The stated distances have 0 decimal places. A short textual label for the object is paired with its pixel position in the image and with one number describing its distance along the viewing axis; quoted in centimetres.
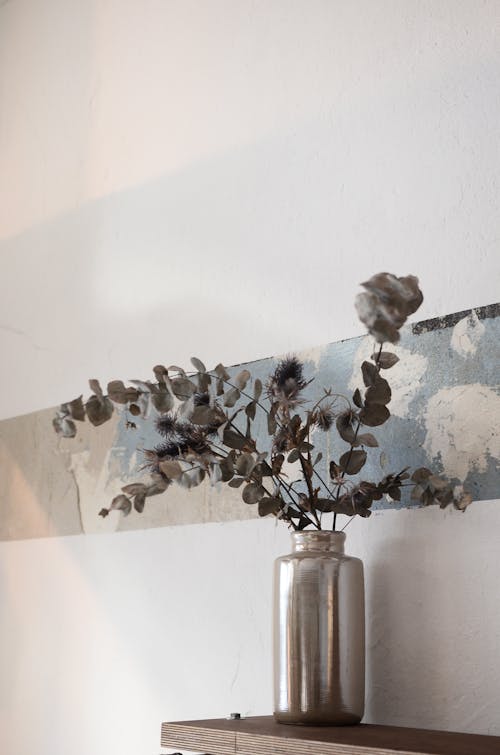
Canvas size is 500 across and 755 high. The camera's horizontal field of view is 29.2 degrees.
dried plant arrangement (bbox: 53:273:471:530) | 125
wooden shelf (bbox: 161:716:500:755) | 100
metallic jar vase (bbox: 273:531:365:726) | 121
